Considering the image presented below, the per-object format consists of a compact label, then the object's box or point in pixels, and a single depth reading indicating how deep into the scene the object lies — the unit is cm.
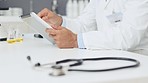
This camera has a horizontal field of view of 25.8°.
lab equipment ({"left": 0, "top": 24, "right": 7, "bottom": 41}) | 161
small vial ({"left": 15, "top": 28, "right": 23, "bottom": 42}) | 150
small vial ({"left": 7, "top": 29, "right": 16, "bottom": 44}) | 148
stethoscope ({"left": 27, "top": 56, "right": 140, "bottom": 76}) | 86
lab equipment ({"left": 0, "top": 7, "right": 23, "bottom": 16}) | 299
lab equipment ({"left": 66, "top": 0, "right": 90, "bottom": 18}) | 320
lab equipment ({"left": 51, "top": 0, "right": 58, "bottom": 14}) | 341
